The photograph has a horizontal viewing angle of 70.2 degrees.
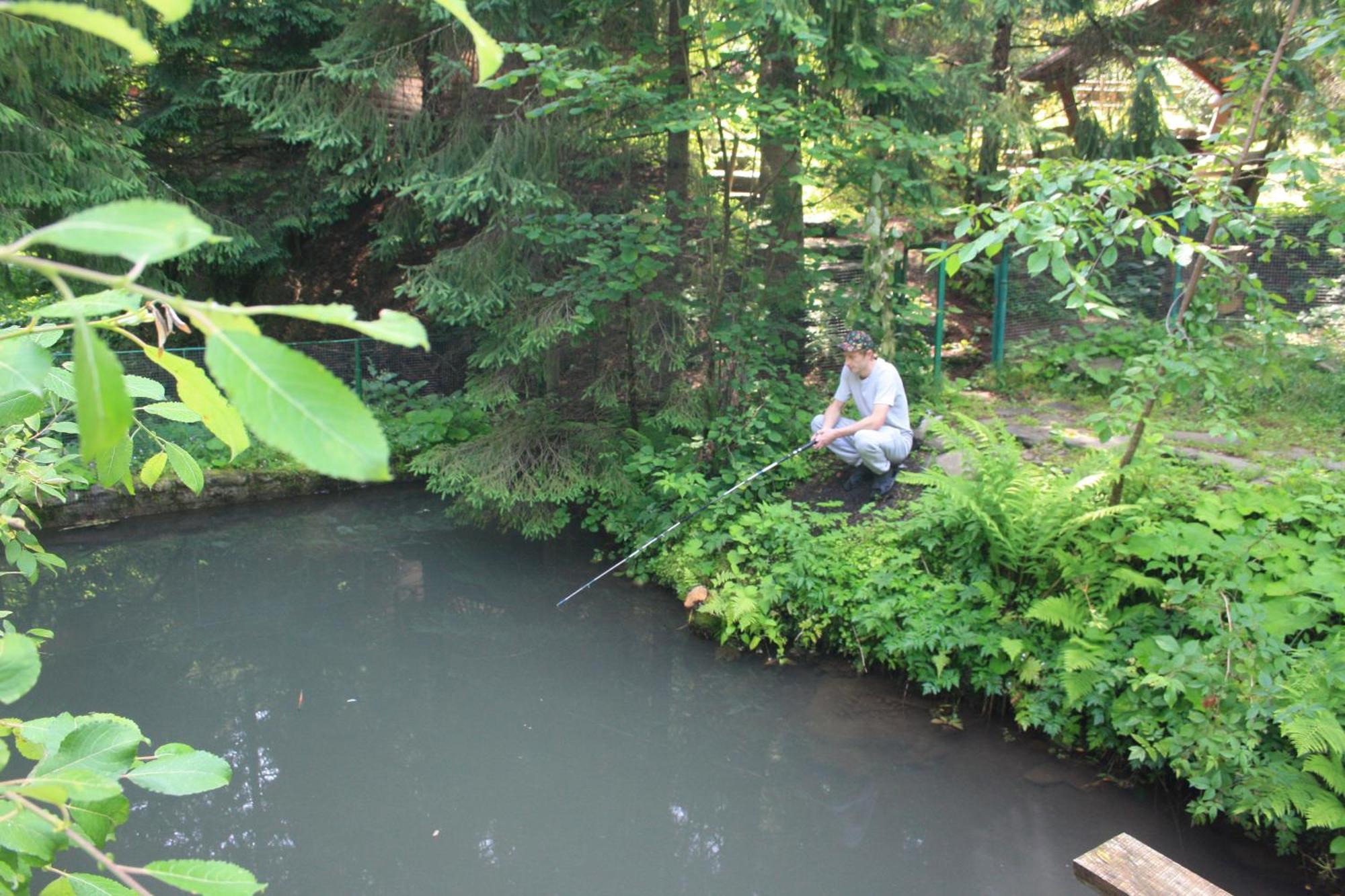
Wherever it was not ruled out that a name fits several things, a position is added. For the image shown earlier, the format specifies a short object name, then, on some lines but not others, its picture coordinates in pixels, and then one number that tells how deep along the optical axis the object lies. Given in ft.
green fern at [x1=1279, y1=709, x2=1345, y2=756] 10.58
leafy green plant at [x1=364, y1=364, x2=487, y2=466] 27.27
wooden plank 7.77
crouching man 18.94
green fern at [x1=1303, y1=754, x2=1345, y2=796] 10.71
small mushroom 17.98
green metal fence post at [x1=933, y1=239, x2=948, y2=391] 26.00
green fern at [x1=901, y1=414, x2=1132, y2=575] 15.25
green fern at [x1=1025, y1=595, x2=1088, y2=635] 13.99
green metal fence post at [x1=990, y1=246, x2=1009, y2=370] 26.99
